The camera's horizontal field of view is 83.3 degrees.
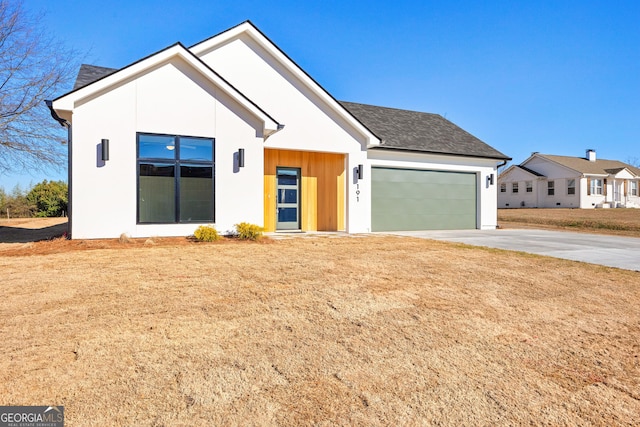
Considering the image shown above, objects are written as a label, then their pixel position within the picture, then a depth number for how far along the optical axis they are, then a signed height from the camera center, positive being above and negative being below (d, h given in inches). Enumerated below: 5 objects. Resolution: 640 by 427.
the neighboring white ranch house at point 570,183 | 1328.7 +104.7
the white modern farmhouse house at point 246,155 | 362.9 +70.1
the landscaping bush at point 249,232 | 386.3 -24.9
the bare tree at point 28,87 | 593.9 +207.4
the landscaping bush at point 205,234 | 365.1 -25.8
